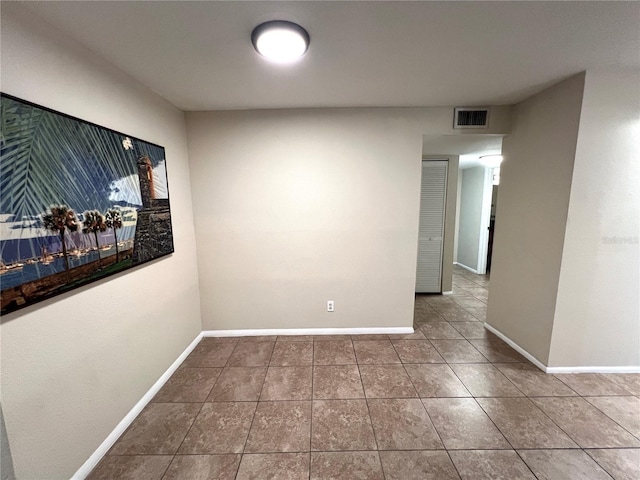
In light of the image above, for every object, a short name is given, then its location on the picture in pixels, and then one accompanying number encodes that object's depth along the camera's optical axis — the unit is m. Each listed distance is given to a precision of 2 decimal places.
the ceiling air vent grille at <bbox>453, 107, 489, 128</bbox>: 2.54
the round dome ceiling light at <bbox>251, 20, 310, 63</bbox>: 1.32
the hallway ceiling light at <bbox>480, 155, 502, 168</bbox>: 3.97
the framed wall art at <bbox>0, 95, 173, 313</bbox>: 1.08
